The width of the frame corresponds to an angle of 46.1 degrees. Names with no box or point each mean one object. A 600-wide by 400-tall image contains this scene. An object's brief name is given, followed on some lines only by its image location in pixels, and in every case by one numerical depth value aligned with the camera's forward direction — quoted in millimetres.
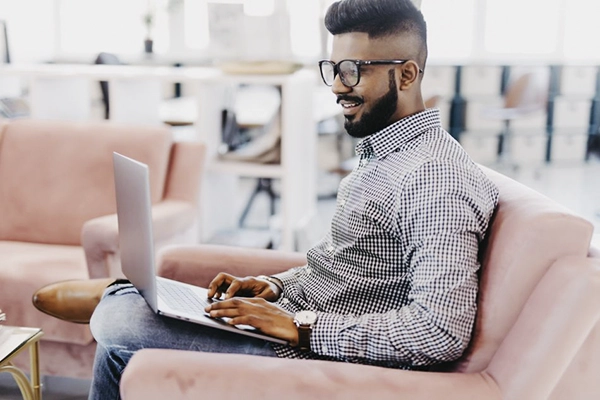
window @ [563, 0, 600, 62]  7059
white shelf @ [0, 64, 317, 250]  3080
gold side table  1567
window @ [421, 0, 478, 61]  7090
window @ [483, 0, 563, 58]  7070
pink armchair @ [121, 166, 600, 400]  1151
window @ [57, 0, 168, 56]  7328
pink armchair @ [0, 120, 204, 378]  2621
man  1267
